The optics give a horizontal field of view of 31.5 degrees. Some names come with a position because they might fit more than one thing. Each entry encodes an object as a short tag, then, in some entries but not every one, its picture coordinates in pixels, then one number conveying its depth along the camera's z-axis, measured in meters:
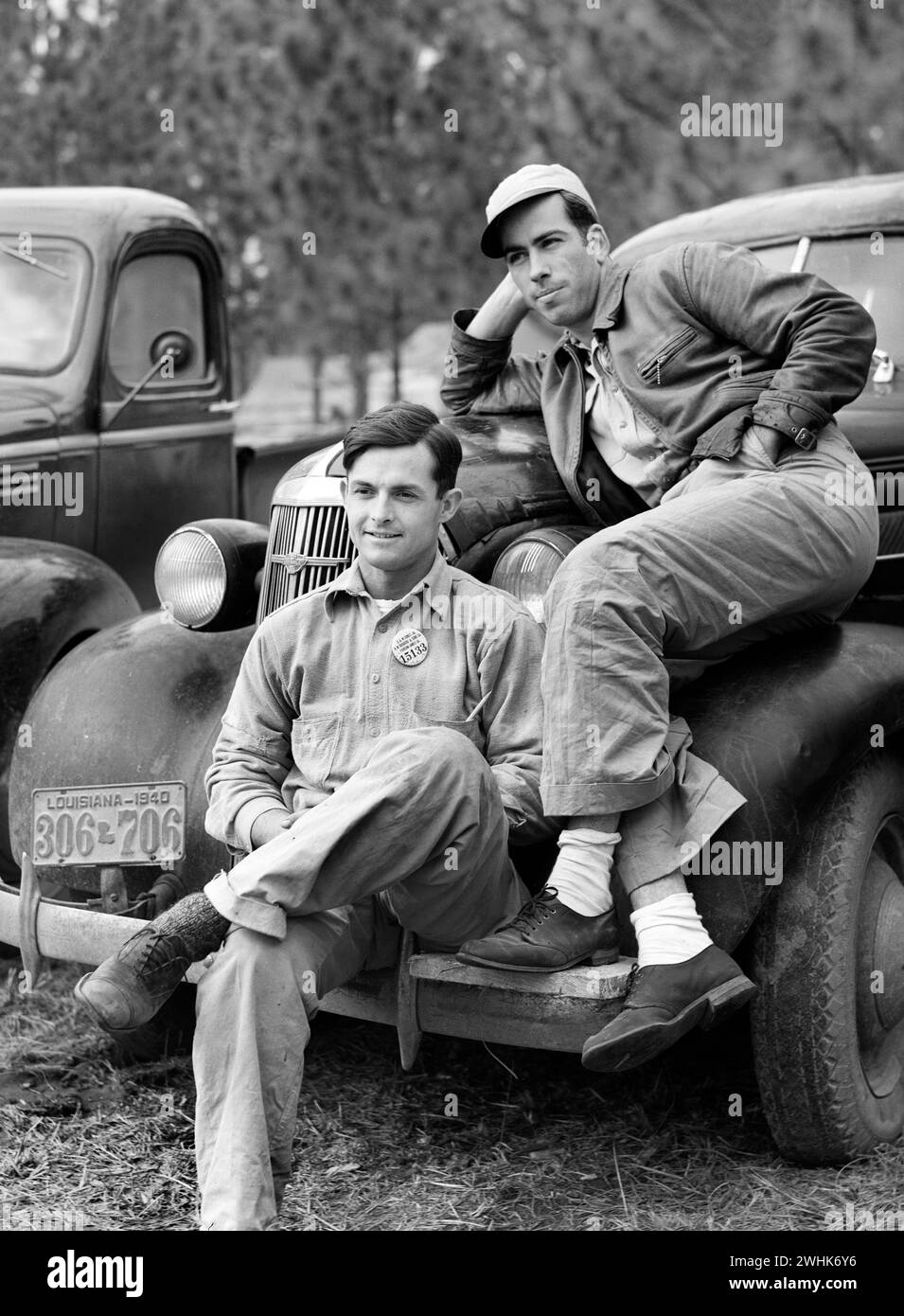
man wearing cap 2.88
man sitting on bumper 2.72
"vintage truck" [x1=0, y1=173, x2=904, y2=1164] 3.04
